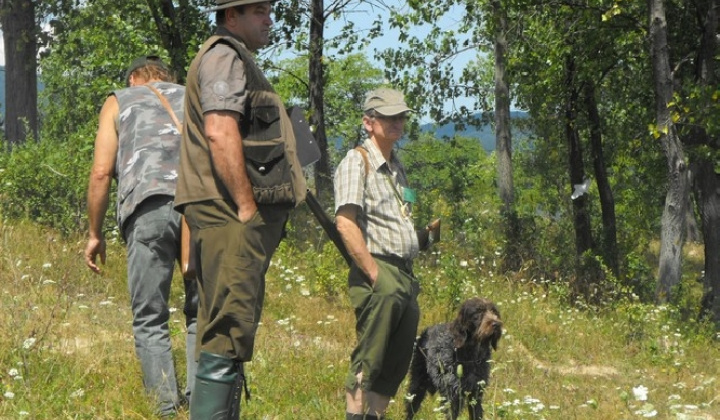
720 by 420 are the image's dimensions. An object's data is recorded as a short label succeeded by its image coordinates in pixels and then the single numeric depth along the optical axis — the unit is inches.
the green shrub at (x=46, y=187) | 506.0
